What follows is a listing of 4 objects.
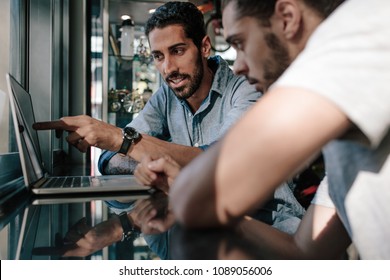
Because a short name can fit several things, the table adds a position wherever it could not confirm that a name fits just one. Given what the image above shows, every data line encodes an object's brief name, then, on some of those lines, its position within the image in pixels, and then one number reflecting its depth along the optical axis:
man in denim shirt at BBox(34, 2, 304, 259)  1.47
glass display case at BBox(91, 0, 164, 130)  2.76
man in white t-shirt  0.47
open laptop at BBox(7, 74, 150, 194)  1.05
